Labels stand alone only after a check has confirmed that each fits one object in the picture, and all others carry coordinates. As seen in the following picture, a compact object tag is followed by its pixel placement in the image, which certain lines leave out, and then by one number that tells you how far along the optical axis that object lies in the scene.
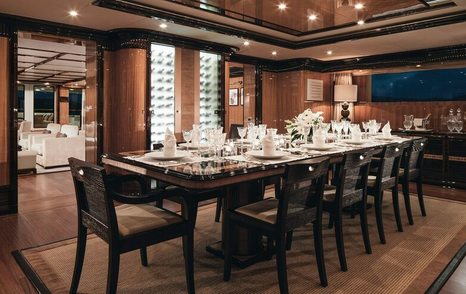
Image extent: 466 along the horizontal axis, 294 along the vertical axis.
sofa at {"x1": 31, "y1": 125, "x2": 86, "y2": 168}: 6.80
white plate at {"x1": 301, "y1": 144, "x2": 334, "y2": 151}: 2.95
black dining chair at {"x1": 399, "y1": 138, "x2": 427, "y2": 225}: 3.54
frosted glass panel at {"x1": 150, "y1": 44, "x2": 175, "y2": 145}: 5.09
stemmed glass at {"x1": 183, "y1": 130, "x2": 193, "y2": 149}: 2.78
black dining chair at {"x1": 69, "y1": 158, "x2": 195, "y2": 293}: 1.78
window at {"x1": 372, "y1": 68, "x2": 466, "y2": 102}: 6.14
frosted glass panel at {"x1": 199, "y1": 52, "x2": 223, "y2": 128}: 5.77
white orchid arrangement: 3.16
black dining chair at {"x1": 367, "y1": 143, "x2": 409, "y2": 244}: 3.03
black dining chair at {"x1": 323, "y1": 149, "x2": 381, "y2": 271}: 2.51
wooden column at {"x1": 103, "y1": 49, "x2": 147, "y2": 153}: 4.75
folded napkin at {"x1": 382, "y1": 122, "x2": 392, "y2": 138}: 4.27
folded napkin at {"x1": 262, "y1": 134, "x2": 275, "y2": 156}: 2.44
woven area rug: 2.25
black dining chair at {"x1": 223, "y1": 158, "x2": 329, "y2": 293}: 1.99
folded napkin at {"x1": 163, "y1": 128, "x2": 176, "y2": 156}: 2.39
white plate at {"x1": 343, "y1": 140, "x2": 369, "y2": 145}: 3.49
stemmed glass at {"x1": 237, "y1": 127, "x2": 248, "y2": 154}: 2.93
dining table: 1.86
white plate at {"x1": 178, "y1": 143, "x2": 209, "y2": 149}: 2.93
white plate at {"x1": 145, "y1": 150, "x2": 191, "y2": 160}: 2.32
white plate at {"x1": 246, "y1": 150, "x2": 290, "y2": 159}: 2.38
